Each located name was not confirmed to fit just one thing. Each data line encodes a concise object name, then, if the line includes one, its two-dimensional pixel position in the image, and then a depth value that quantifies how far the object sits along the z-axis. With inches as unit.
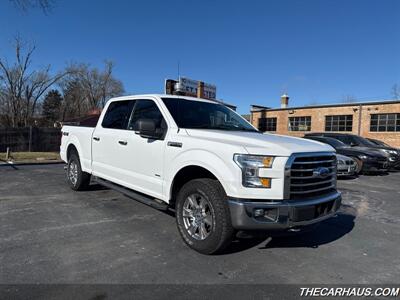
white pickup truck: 139.2
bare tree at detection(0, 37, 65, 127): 1497.3
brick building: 1095.0
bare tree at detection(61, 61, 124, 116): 2395.4
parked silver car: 452.8
